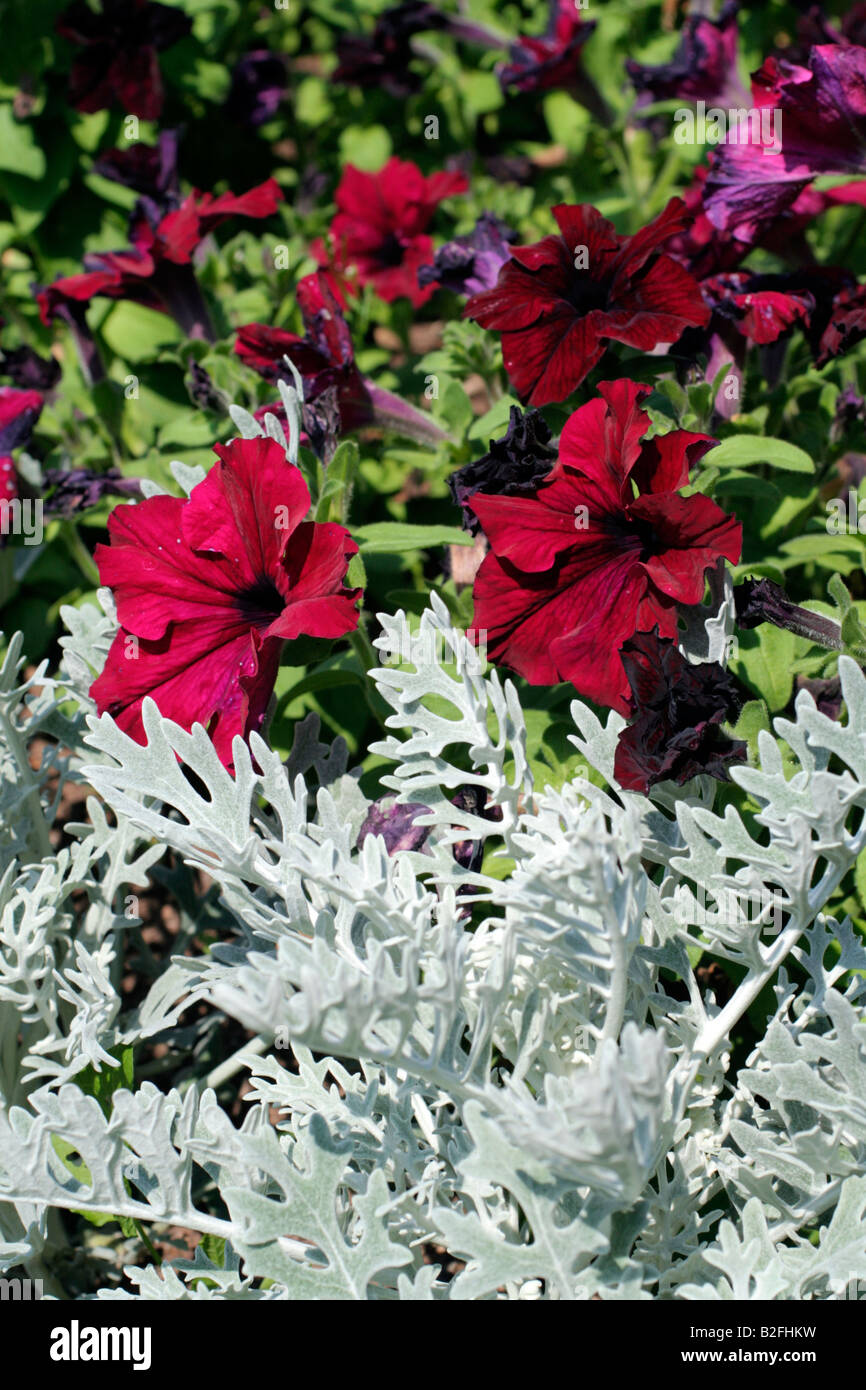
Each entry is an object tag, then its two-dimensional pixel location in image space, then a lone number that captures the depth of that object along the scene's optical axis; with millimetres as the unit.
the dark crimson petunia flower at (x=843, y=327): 916
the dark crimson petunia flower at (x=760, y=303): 917
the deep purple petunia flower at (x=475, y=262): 972
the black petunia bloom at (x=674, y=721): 808
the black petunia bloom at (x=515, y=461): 854
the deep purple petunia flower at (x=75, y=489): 1004
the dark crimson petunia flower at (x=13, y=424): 1003
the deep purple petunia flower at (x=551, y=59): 1133
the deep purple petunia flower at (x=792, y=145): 932
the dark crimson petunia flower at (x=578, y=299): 879
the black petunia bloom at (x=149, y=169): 1084
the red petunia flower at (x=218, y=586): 848
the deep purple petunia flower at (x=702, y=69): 1102
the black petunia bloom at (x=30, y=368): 1075
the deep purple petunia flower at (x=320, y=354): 940
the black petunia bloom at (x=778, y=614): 854
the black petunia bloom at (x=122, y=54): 1157
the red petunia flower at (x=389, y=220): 1133
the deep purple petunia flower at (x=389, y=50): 1237
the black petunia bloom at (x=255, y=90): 1314
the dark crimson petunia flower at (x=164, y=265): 1015
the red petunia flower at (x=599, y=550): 827
